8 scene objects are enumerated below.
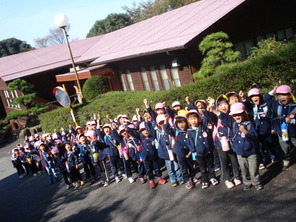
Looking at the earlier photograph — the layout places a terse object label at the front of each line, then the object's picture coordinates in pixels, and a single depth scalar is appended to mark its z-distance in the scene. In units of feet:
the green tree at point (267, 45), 34.11
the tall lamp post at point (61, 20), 46.16
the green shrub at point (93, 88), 61.57
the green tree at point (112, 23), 175.22
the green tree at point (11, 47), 196.03
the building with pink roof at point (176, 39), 45.55
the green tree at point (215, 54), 37.60
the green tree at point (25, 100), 73.76
